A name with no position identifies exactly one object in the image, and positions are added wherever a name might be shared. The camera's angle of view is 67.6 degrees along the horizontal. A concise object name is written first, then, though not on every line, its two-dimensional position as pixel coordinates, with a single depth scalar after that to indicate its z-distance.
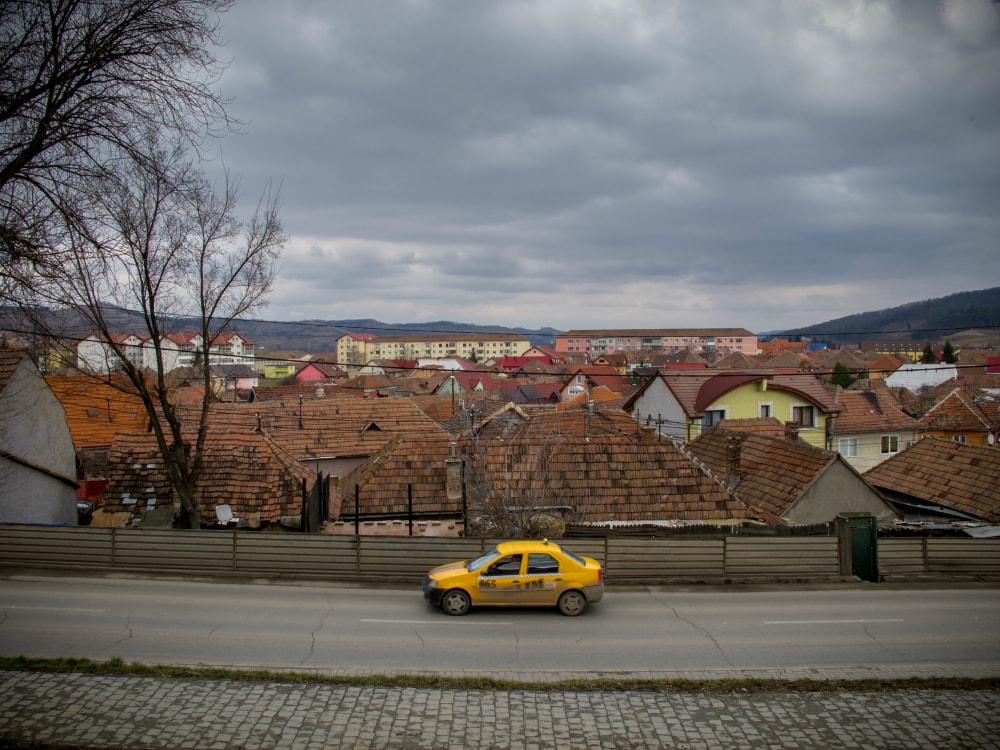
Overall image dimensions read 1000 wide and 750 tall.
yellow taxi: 13.61
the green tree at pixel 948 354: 134.77
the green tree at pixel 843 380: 96.59
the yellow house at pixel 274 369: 169.50
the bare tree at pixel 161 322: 16.77
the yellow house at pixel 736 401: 35.22
